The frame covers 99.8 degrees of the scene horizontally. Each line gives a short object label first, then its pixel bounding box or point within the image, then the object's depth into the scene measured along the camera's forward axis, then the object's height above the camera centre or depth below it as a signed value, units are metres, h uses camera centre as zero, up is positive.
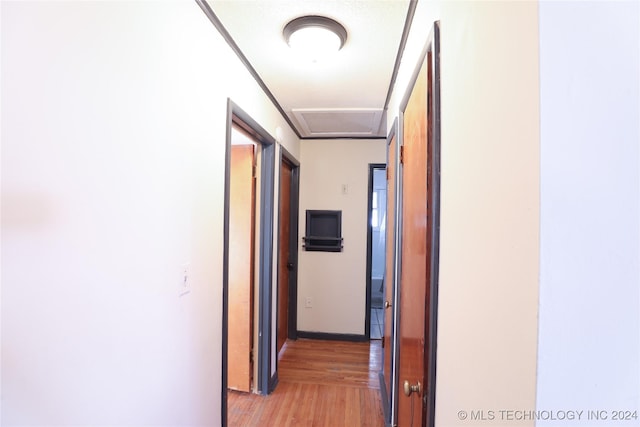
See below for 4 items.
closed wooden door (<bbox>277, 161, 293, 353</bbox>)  2.87 -0.49
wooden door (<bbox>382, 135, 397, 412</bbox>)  1.86 -0.37
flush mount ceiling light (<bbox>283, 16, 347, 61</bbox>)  1.32 +0.91
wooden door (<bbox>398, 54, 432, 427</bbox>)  0.93 -0.15
